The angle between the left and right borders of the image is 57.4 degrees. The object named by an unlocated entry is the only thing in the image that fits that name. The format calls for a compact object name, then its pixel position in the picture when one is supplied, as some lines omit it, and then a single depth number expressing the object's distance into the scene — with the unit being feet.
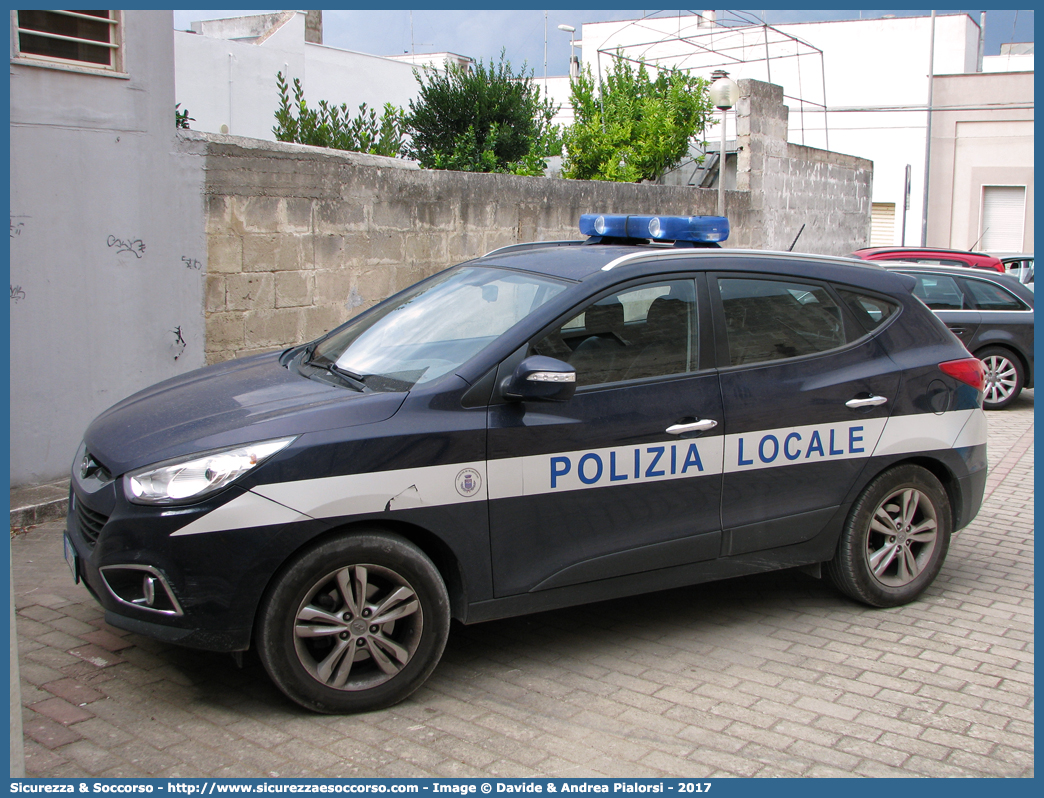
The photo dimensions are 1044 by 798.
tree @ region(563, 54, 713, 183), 57.26
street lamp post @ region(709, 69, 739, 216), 42.11
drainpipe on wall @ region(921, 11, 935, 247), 98.27
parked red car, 42.68
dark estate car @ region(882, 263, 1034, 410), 35.96
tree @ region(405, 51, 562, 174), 55.01
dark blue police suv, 11.25
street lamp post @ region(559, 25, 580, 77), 116.47
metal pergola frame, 100.83
